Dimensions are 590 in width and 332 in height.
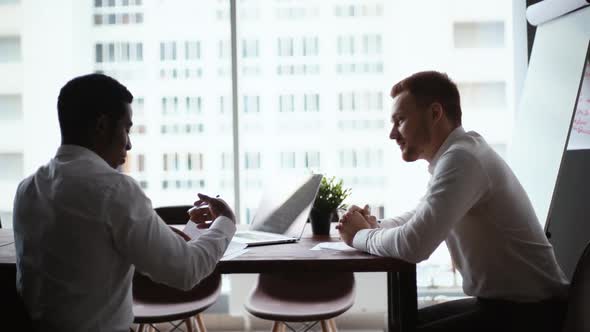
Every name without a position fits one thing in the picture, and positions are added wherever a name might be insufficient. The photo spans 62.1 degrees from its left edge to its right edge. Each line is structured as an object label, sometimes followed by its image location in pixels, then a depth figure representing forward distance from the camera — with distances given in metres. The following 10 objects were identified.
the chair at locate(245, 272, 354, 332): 2.18
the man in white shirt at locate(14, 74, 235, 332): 1.17
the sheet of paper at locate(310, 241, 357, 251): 1.74
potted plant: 2.03
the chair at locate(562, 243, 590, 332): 1.46
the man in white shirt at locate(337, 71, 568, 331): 1.52
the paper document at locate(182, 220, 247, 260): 1.68
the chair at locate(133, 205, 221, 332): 2.23
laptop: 1.91
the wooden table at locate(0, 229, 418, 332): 1.56
